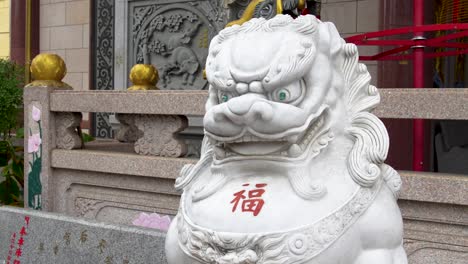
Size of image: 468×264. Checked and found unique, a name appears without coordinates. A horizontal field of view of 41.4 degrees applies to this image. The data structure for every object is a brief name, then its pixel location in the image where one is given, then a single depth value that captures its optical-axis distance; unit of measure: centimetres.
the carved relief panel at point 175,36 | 558
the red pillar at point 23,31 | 691
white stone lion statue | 148
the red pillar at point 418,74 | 309
